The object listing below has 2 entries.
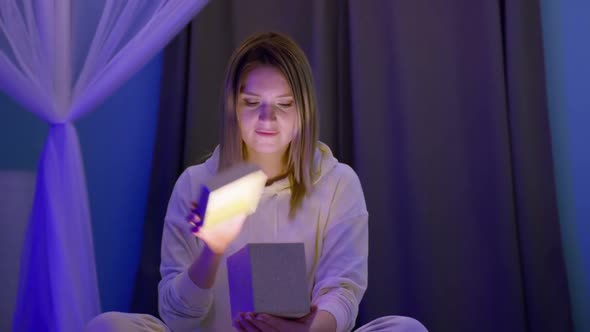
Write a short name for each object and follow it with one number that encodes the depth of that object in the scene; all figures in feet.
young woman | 6.77
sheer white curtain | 7.60
